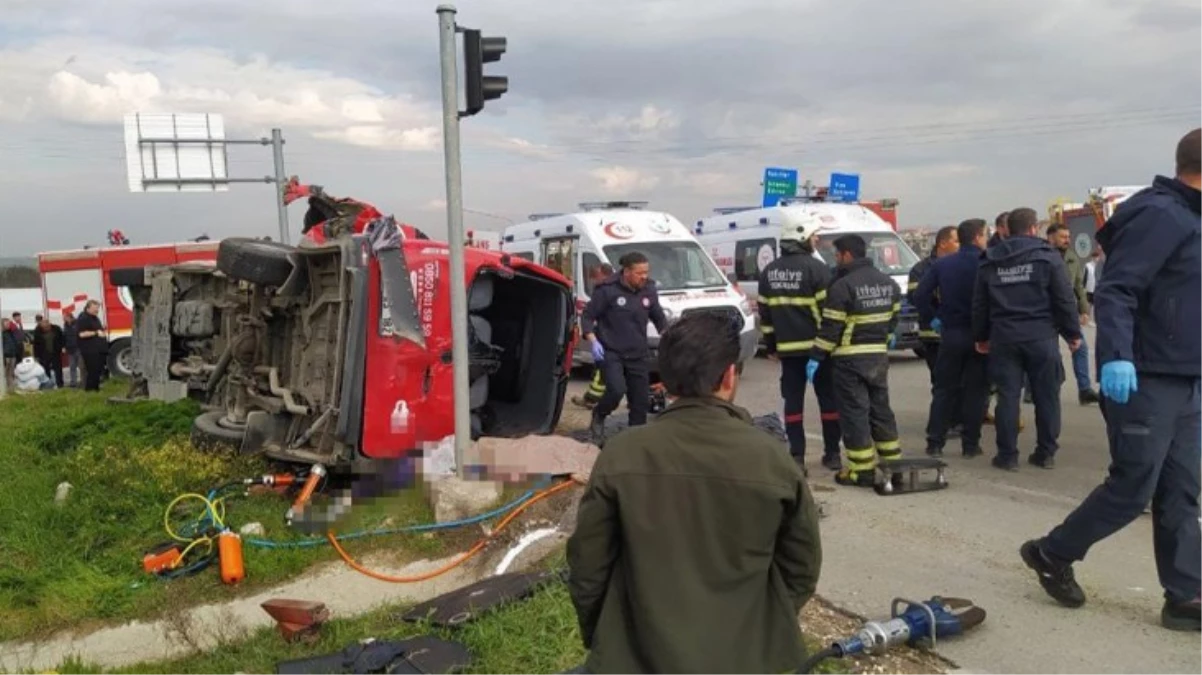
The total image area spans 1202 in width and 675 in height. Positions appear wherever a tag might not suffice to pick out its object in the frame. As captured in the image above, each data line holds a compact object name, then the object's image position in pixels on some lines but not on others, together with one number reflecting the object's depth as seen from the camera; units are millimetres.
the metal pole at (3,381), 16484
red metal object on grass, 4273
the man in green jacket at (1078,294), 8891
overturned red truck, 6145
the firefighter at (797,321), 6684
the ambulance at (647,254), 12531
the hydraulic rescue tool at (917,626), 3541
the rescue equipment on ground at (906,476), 6152
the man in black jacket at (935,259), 8453
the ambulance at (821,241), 14094
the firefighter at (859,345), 6223
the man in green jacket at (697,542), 2238
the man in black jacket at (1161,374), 3789
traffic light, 5789
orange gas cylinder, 5148
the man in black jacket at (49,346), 18745
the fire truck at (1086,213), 13070
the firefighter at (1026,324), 6598
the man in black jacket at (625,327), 8023
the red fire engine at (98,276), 20656
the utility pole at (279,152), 18484
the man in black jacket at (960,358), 7344
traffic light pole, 5727
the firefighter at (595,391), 8641
